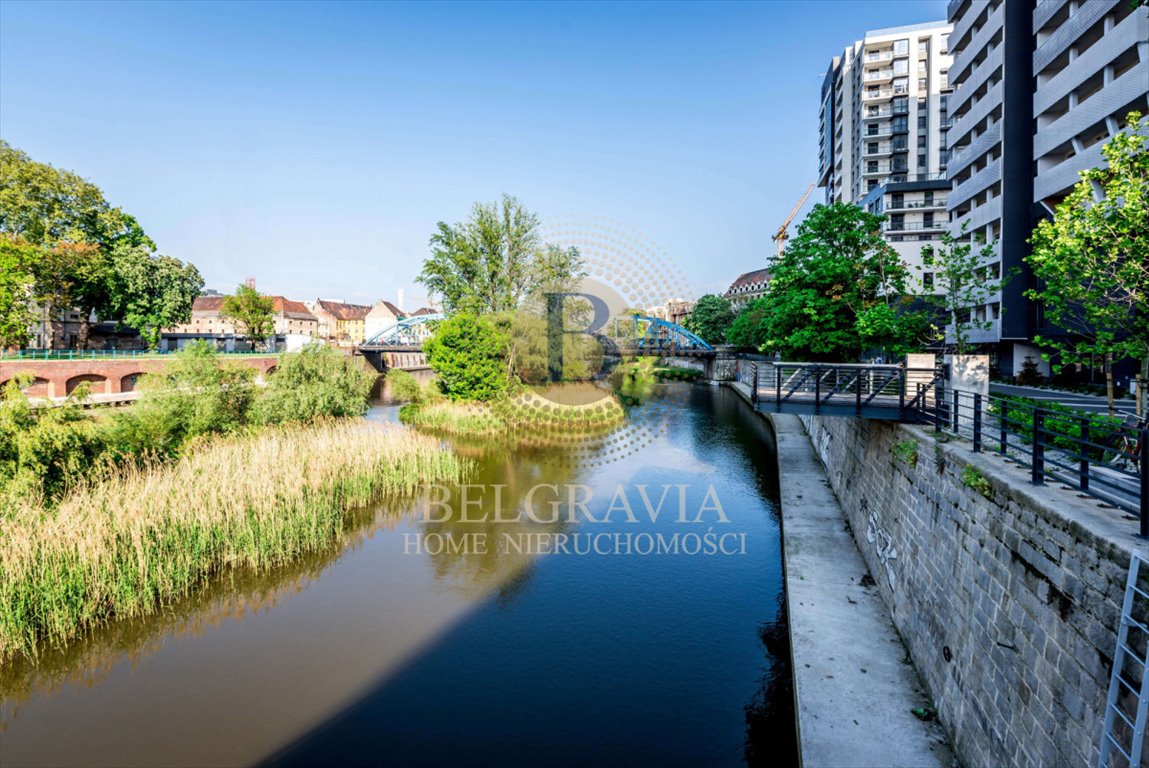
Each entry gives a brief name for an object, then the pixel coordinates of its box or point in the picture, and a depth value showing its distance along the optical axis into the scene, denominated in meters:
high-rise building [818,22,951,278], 63.12
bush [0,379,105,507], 14.47
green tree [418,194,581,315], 47.56
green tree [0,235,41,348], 34.06
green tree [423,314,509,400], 38.56
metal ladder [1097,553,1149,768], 4.50
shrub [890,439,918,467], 11.26
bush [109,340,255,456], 19.78
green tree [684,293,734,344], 79.38
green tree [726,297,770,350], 60.91
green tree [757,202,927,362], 21.91
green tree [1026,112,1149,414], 11.25
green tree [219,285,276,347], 71.06
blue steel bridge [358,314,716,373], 48.97
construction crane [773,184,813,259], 139.00
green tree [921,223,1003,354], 18.22
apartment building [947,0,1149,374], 25.19
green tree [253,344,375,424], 25.83
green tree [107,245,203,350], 43.84
